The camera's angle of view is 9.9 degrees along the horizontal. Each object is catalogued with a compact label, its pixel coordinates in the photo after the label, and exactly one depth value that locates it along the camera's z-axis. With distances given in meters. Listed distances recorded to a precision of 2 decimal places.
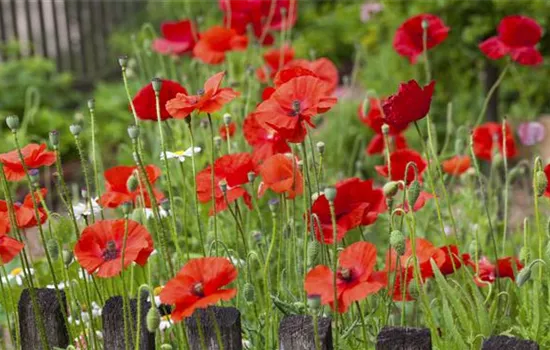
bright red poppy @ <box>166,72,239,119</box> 2.88
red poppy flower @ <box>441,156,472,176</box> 3.45
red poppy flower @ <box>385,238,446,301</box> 2.95
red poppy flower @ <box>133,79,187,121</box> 3.02
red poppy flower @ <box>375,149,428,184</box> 3.18
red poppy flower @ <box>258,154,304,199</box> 2.99
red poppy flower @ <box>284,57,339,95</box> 3.40
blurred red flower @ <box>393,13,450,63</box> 3.37
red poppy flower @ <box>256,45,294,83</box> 3.84
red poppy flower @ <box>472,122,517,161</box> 3.52
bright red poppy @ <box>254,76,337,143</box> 2.87
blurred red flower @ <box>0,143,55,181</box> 2.97
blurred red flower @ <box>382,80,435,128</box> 2.93
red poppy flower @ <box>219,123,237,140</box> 3.40
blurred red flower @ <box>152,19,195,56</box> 3.86
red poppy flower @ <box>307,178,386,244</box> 2.93
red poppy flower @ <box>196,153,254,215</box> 3.03
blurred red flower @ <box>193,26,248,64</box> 3.59
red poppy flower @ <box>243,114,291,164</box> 3.15
